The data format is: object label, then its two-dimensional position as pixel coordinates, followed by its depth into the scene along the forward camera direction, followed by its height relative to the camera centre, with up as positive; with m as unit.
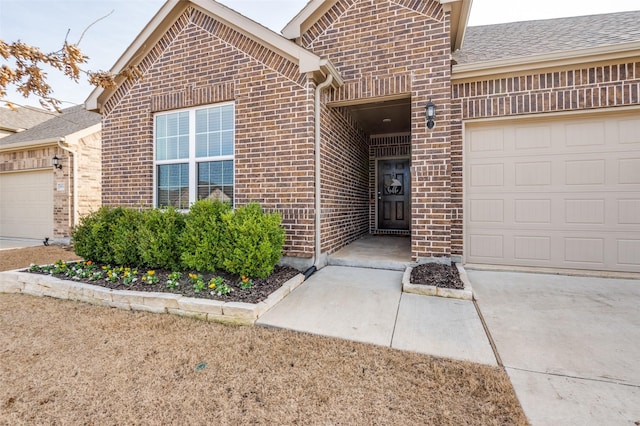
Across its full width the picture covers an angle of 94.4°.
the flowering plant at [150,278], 3.98 -0.87
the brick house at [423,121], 4.48 +1.54
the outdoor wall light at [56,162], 8.88 +1.58
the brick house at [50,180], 8.95 +1.11
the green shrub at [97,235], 4.89 -0.35
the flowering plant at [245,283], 3.71 -0.87
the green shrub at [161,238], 4.39 -0.35
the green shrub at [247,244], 3.79 -0.38
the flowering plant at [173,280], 3.81 -0.88
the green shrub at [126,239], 4.62 -0.39
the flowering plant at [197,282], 3.66 -0.88
